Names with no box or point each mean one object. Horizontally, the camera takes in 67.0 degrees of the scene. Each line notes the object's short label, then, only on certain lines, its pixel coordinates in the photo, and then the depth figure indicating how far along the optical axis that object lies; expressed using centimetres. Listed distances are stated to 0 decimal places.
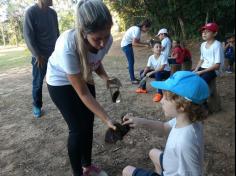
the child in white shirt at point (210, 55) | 236
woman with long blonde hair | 106
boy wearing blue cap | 98
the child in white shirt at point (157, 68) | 295
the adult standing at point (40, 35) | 237
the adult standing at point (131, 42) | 366
